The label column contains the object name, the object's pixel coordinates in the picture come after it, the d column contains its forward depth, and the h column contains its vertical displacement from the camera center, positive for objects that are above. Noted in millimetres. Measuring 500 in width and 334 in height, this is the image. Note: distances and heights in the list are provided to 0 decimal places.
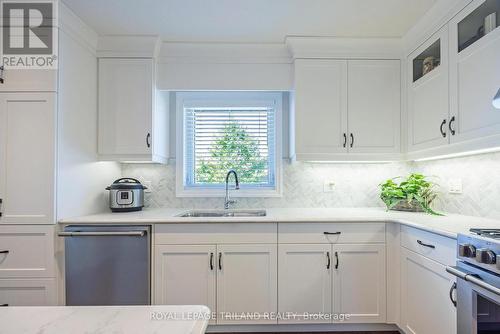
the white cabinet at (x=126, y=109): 2355 +507
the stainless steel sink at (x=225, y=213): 2532 -415
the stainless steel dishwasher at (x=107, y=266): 1943 -695
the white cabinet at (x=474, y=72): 1468 +555
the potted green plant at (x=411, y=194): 2273 -217
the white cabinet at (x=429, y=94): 1854 +552
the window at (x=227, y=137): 2717 +313
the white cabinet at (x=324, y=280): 2016 -816
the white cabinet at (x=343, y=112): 2354 +482
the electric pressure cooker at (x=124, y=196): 2350 -242
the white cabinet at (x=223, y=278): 2002 -800
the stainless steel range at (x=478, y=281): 1112 -479
